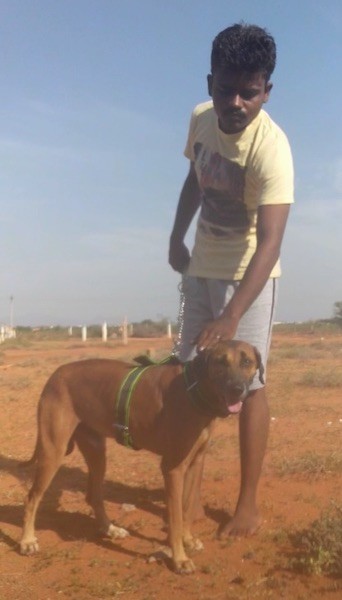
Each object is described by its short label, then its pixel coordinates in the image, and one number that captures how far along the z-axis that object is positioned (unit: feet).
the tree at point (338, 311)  160.97
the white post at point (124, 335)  104.44
